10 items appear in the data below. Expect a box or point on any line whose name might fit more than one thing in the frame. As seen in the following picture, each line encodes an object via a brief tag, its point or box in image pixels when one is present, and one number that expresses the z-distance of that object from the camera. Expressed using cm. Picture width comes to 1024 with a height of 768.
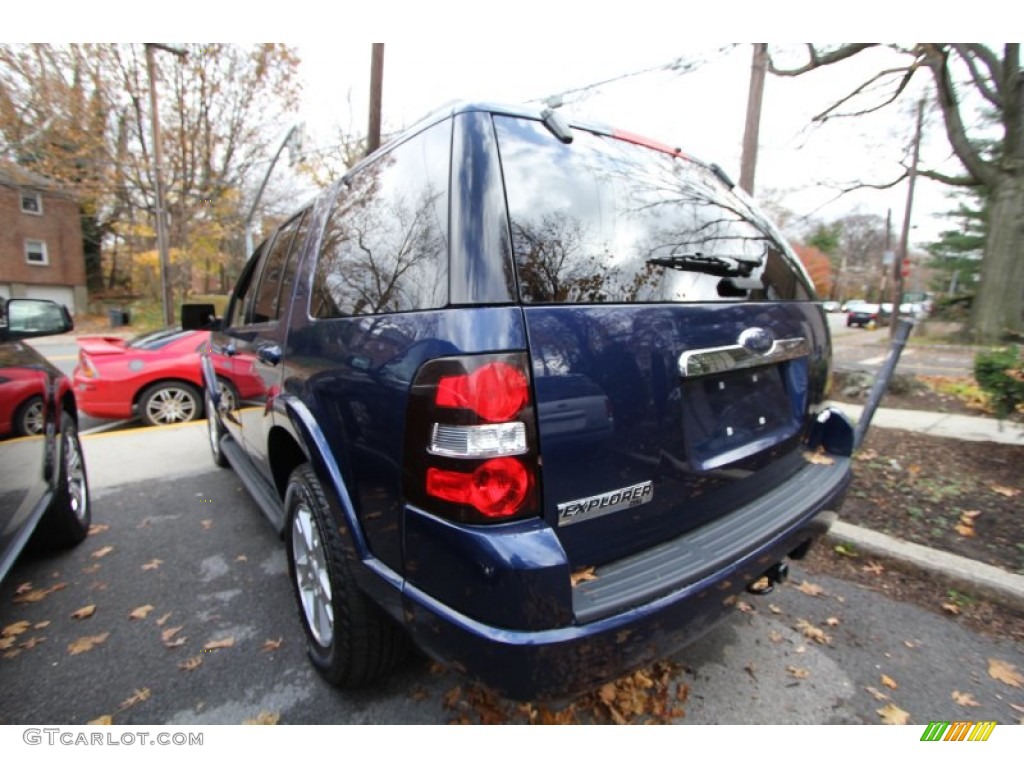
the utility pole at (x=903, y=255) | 1565
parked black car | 232
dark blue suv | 128
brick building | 2611
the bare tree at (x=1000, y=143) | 1016
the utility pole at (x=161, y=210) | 1507
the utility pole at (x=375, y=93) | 877
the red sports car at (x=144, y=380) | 635
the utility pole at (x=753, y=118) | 684
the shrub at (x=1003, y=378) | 381
